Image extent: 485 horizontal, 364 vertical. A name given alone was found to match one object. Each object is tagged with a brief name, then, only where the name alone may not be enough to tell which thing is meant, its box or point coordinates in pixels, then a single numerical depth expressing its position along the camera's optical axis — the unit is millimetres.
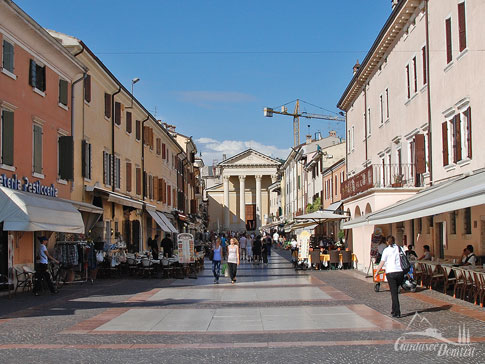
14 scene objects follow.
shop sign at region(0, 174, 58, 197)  17766
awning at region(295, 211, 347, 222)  30772
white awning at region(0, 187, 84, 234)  15844
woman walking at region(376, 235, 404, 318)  12352
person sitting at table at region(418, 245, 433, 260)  19484
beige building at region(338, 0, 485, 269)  16969
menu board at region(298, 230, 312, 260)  29125
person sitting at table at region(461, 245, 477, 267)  16141
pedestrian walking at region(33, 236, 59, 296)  17531
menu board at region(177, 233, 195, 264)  24438
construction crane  122288
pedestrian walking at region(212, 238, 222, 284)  21953
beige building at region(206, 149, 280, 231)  119000
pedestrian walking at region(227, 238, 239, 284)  21719
